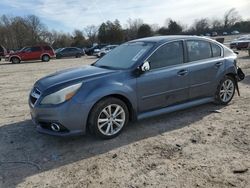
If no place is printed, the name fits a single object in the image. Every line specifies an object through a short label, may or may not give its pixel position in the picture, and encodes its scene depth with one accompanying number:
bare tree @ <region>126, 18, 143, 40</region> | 52.52
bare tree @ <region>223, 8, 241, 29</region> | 74.37
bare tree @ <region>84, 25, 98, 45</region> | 56.26
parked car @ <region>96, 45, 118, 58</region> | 23.66
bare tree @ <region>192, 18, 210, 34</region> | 65.82
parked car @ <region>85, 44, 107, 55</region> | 29.91
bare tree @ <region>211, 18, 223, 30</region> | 72.09
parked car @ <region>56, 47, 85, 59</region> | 26.47
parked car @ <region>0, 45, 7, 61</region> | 22.95
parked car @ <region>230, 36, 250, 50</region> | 18.20
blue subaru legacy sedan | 3.18
